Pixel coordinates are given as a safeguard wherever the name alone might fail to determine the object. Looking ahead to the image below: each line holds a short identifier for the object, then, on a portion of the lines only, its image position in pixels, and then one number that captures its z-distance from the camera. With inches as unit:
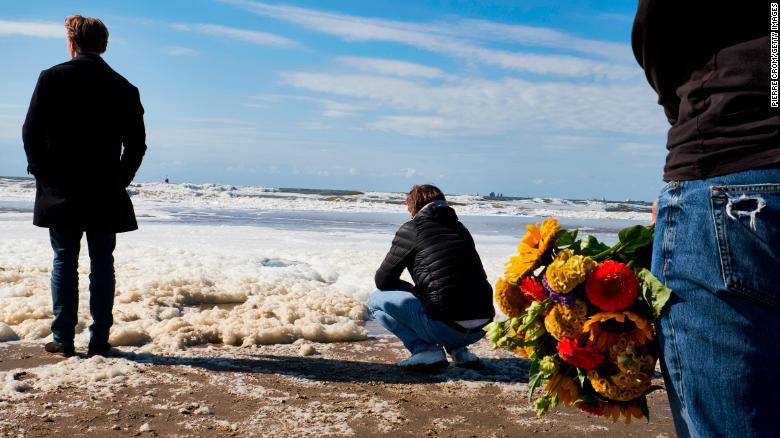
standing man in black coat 169.3
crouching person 176.7
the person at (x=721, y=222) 53.3
